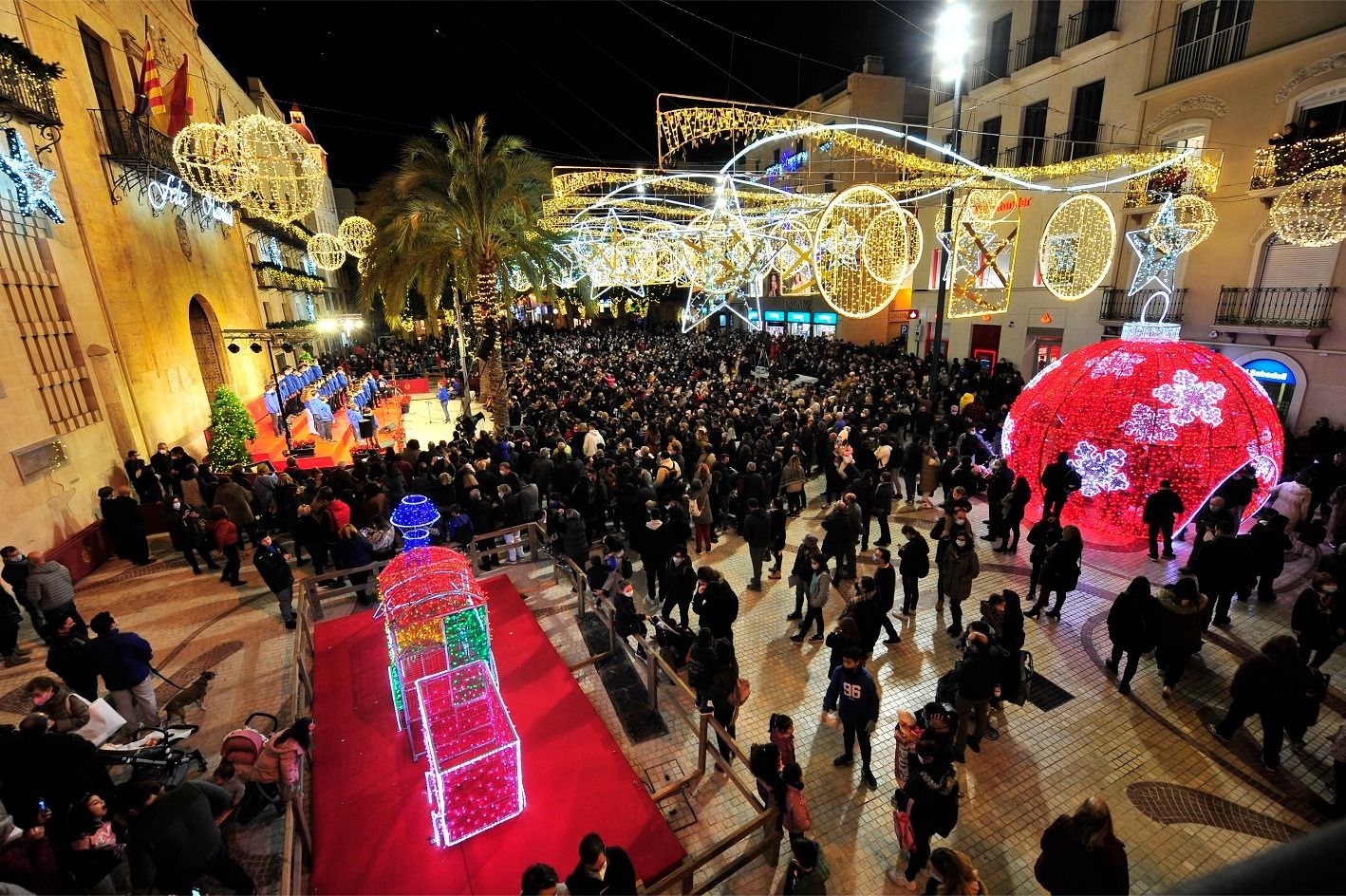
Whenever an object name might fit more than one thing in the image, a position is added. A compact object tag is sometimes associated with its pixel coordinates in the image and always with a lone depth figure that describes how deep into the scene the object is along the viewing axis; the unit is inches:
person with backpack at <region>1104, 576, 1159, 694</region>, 258.5
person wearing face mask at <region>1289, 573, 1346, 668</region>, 250.8
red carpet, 205.5
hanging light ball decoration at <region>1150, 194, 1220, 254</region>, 426.6
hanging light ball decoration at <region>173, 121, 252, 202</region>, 385.4
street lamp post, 452.1
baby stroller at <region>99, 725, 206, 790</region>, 222.8
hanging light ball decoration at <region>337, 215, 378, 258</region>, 693.8
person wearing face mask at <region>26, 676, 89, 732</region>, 215.8
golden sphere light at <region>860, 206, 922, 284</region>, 359.9
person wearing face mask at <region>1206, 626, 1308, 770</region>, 217.3
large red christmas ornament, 365.1
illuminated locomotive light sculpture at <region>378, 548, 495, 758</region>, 236.2
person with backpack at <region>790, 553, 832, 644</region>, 299.0
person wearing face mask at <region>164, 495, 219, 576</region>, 405.1
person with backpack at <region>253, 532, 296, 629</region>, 320.8
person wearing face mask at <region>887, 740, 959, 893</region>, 177.8
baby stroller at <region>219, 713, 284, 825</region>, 214.1
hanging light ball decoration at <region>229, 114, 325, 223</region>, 370.3
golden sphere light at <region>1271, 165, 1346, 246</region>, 397.3
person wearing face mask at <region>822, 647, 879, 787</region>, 223.8
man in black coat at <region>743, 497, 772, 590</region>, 355.9
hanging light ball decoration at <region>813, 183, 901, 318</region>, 346.2
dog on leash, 259.0
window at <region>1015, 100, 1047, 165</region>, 764.6
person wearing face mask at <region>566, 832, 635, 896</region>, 160.1
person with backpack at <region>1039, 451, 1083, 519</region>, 380.8
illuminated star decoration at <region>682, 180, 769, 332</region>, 433.7
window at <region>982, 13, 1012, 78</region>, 800.9
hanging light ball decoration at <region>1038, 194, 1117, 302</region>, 419.5
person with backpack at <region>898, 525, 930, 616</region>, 308.2
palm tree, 594.5
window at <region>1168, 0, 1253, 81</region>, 557.0
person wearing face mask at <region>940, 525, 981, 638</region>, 297.9
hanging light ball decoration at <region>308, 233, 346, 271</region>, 813.2
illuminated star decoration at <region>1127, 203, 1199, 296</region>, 428.1
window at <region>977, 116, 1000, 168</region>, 838.0
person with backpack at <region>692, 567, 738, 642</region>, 266.5
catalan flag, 502.3
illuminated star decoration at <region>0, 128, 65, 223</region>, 353.1
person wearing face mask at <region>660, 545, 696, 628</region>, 297.6
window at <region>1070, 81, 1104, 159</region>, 703.1
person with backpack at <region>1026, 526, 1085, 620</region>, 306.8
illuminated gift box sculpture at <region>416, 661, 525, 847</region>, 209.0
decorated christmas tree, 530.9
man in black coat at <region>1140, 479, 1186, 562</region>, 361.7
